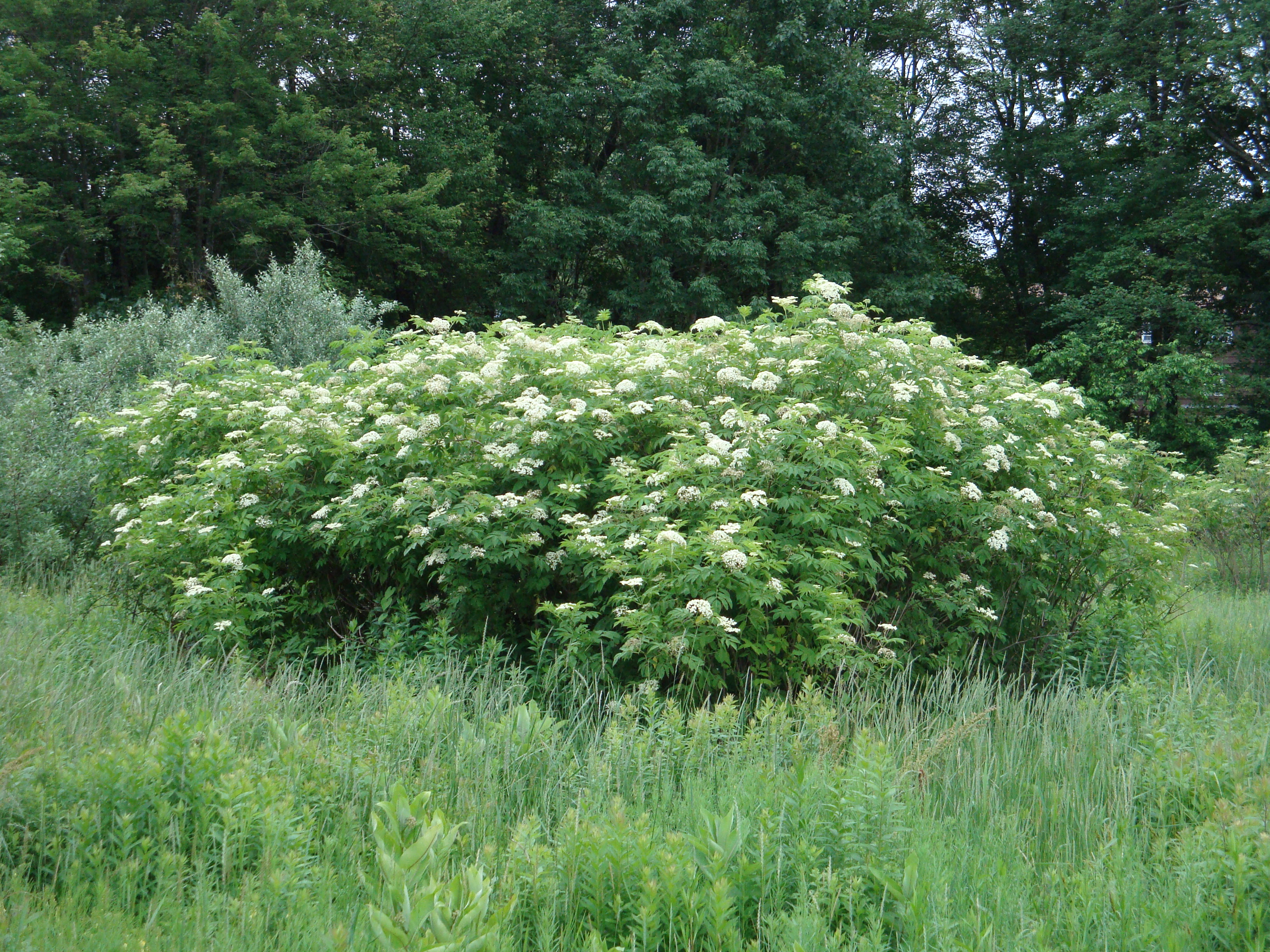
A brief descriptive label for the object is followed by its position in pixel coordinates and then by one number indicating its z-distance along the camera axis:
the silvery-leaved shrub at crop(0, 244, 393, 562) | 9.20
